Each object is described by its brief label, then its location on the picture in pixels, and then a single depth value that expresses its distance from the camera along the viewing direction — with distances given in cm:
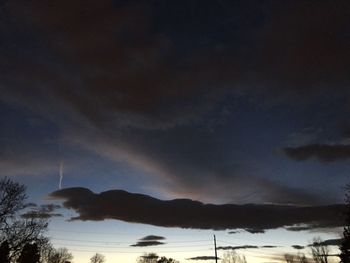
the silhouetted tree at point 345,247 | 7023
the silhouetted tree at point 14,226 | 4378
